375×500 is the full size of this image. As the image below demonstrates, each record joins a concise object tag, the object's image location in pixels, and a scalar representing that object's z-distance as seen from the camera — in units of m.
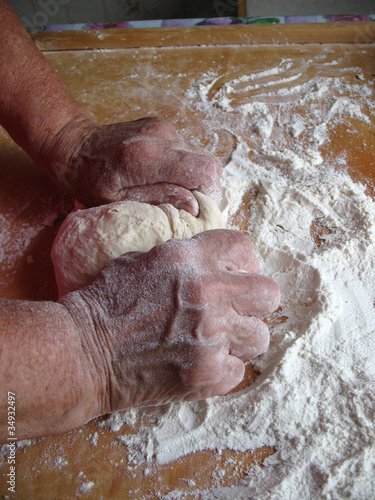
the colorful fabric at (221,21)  0.52
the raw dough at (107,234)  0.29
